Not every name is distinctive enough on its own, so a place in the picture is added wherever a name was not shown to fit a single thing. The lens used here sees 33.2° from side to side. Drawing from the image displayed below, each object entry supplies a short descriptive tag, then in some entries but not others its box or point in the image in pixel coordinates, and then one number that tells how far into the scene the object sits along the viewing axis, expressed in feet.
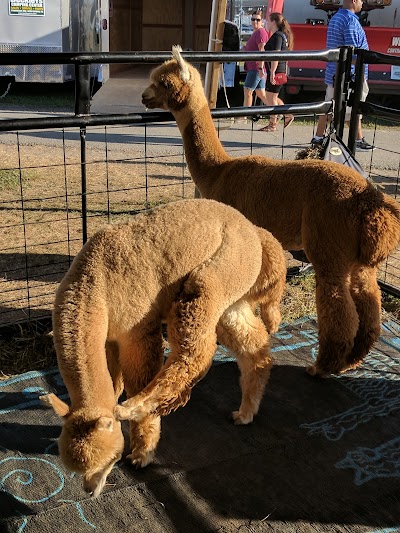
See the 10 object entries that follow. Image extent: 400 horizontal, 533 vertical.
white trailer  45.85
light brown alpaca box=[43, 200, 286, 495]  8.19
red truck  44.98
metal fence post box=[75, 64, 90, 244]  13.47
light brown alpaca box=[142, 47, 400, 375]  12.34
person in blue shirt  30.12
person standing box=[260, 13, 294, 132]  37.63
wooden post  20.11
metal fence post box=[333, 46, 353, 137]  16.56
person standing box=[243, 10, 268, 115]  38.83
